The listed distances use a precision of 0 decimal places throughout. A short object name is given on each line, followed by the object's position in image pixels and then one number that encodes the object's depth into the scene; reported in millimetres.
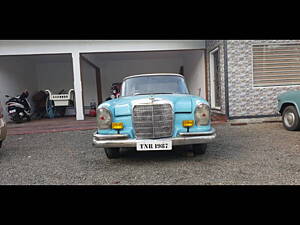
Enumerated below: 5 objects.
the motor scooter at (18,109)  8172
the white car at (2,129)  4219
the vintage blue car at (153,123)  3250
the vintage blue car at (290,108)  5454
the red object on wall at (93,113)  10055
